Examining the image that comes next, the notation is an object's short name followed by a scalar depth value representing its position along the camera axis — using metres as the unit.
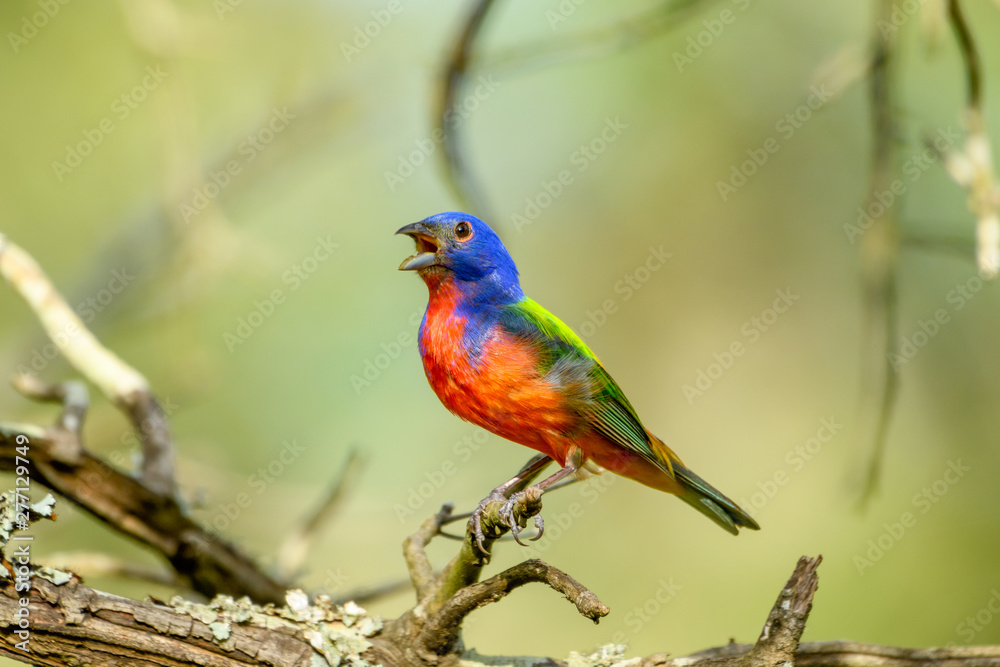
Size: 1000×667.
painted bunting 6.73
